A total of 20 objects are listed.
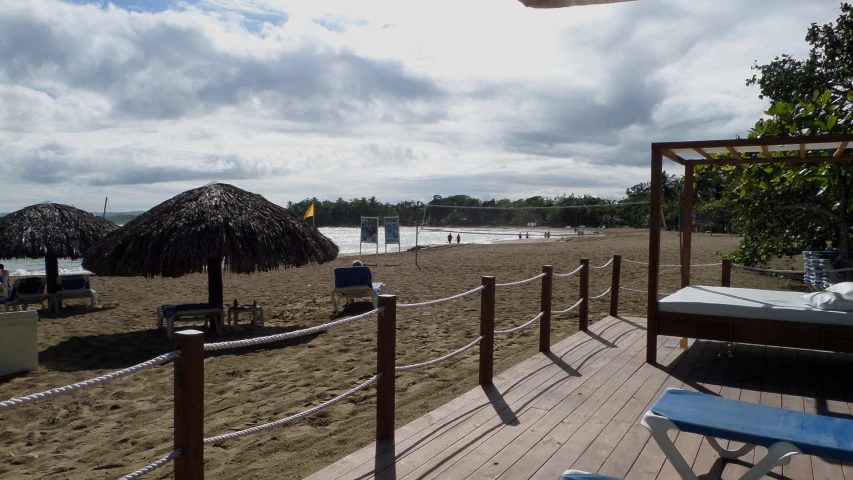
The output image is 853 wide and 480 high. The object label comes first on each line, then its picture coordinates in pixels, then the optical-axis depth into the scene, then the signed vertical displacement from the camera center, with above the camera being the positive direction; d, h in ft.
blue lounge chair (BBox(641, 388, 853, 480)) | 8.70 -3.12
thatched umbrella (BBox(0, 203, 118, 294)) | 38.63 -0.70
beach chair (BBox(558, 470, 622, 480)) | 7.93 -3.27
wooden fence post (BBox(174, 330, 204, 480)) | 7.79 -2.26
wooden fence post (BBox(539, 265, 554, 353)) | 19.51 -2.83
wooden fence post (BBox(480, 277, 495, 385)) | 15.69 -2.64
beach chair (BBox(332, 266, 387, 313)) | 33.14 -3.30
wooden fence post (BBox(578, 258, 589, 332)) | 22.26 -2.97
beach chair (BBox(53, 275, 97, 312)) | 37.48 -4.09
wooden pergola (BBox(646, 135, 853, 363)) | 17.40 +2.11
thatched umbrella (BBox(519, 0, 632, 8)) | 6.83 +2.39
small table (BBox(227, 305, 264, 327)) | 28.89 -4.14
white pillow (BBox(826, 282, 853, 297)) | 16.43 -1.85
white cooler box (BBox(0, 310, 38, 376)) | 21.57 -4.13
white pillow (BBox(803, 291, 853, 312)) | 16.00 -2.14
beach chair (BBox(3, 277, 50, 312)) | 37.29 -4.25
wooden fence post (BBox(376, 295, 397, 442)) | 12.06 -2.83
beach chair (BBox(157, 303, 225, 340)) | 27.14 -4.00
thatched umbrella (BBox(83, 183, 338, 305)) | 27.61 -0.84
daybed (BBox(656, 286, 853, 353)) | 15.78 -2.68
